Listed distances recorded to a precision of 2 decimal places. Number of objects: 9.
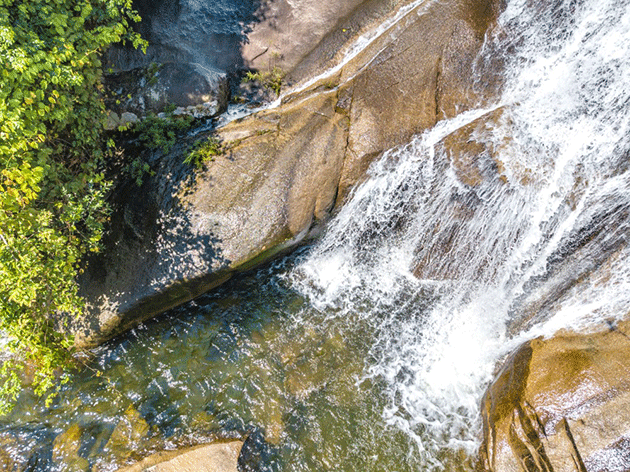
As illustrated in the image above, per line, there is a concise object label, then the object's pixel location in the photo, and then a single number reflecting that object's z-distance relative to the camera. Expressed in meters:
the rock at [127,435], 6.27
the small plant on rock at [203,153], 7.21
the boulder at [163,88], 7.76
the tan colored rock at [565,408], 4.87
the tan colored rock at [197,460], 5.78
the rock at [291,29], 8.16
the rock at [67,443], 6.36
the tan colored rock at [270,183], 6.89
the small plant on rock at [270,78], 8.23
